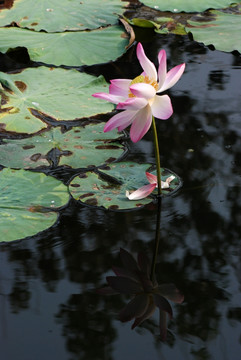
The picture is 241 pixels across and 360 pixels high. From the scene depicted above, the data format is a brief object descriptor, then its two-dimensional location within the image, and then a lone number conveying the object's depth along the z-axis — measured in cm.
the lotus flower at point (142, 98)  366
